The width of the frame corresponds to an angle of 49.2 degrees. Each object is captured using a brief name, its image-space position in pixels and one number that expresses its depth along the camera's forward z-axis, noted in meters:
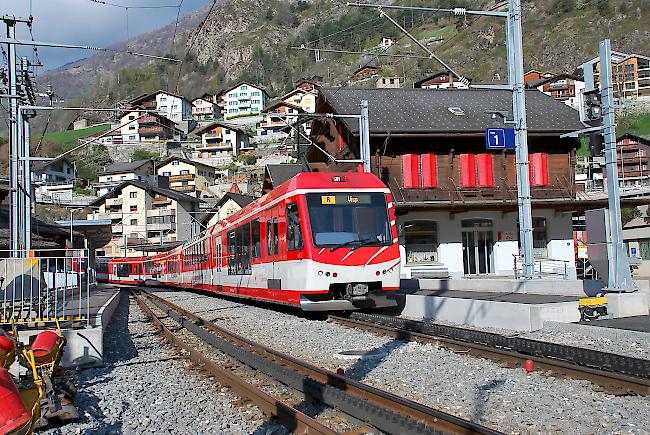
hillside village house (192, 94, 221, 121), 150.75
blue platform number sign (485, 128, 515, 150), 18.02
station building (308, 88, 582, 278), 34.16
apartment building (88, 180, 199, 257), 82.69
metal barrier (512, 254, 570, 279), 33.81
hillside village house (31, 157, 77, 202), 88.18
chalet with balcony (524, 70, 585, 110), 99.25
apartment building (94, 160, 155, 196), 99.78
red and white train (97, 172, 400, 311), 15.12
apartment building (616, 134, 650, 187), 73.19
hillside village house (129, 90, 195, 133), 120.18
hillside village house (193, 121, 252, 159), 119.94
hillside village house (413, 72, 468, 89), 113.44
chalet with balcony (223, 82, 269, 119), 150.75
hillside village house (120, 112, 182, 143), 125.09
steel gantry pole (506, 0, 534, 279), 17.48
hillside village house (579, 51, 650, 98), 101.75
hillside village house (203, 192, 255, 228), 71.62
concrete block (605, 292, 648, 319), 13.65
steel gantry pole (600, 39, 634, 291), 14.08
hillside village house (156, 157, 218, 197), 102.38
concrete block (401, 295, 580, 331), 12.90
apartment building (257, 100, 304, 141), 127.51
